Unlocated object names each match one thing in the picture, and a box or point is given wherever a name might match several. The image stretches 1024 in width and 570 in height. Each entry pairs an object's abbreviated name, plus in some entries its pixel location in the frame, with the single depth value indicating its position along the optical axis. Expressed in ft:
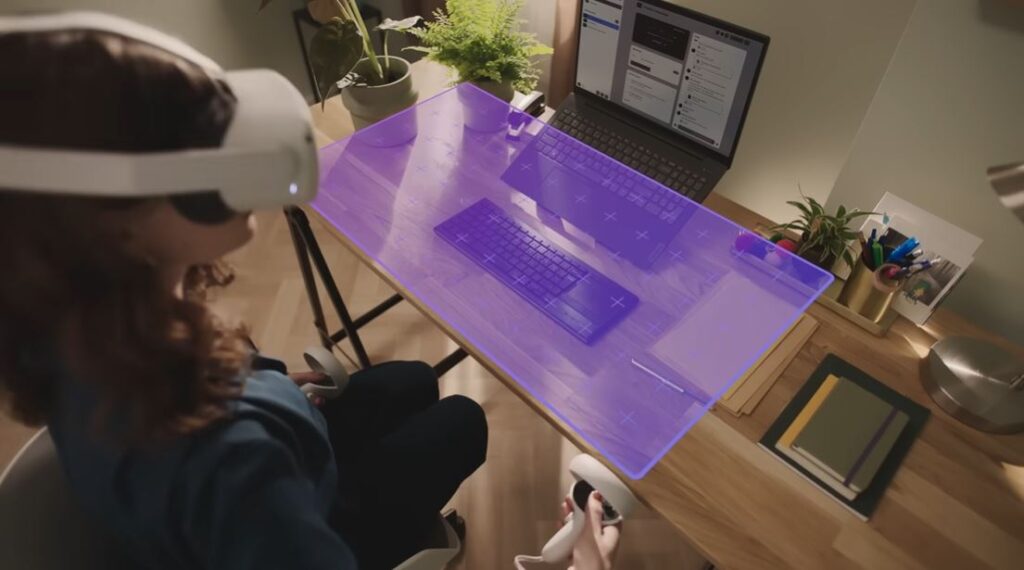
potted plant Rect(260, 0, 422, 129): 3.93
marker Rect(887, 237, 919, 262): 3.12
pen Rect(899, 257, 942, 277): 3.14
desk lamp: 2.82
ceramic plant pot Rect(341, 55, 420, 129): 4.21
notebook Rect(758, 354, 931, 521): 2.64
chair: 2.03
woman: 1.55
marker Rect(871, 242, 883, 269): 3.16
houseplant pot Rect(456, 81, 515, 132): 4.36
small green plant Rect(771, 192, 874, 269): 3.31
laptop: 3.41
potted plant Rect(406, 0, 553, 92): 4.25
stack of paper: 2.94
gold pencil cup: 3.11
